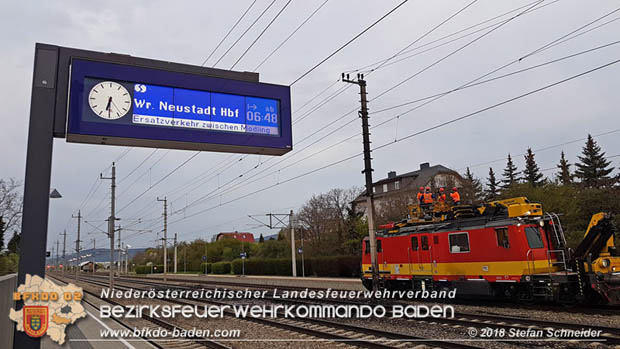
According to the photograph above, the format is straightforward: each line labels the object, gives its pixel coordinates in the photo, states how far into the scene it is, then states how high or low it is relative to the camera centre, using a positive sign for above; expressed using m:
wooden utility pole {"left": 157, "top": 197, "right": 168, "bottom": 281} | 49.40 +4.68
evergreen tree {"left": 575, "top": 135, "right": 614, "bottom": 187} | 55.66 +10.20
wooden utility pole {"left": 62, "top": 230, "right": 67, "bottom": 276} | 80.38 +4.04
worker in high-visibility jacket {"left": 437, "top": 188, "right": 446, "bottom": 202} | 20.36 +2.52
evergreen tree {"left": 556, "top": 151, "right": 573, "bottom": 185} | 60.69 +10.77
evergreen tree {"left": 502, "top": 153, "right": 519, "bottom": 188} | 69.86 +12.30
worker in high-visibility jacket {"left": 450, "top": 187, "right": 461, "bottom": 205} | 20.28 +2.45
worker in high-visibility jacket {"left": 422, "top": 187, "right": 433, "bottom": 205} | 20.77 +2.57
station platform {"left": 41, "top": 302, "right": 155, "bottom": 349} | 10.49 -1.80
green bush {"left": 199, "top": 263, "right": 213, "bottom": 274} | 65.14 -0.73
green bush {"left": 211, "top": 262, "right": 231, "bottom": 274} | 59.59 -0.70
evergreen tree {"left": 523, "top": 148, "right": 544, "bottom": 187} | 65.50 +11.71
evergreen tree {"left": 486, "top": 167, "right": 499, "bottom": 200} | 65.61 +11.11
